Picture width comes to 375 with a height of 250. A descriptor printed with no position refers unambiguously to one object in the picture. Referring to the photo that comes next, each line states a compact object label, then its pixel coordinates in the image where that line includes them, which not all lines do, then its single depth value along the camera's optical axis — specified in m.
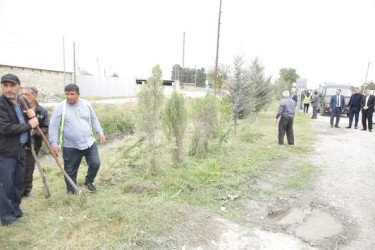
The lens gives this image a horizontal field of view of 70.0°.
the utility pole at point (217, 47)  16.09
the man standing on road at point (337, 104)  12.66
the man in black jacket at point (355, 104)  12.28
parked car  19.27
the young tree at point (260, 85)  14.07
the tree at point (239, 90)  10.39
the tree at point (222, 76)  10.88
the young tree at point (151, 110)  5.00
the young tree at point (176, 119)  5.48
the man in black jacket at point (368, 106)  11.78
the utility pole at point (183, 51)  38.00
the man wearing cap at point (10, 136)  3.28
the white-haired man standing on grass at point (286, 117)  8.30
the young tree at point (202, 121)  6.57
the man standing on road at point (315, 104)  17.48
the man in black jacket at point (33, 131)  4.30
